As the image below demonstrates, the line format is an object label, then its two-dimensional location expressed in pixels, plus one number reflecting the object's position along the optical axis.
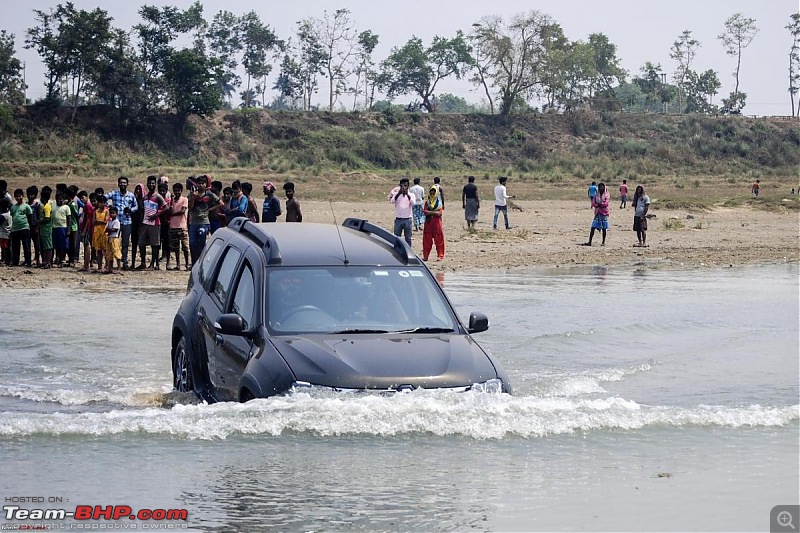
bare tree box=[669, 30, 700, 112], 121.62
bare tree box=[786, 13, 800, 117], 116.62
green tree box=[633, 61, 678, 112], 125.94
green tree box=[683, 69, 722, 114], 123.06
